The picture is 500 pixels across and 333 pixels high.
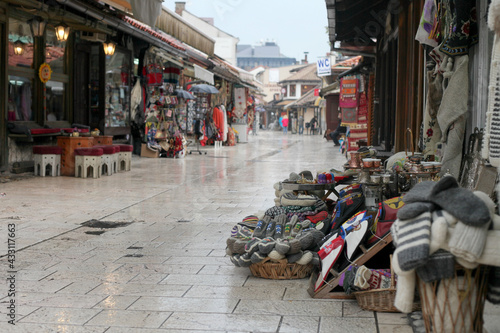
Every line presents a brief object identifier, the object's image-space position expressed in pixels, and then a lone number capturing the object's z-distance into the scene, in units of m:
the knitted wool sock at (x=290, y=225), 5.14
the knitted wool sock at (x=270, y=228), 5.08
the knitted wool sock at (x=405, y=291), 2.96
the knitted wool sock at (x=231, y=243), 4.93
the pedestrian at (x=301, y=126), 55.78
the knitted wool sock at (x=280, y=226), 5.07
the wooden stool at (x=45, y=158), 11.93
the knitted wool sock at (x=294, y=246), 4.71
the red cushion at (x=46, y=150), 11.92
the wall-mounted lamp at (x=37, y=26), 11.73
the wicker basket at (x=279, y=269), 4.73
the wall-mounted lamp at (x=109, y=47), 14.90
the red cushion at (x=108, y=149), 12.49
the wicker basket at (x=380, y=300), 3.89
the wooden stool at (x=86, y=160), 11.78
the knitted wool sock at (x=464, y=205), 2.76
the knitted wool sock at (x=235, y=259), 4.85
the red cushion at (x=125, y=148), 13.43
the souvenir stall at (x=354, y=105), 17.19
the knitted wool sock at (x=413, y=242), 2.83
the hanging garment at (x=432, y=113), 5.70
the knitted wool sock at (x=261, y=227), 5.07
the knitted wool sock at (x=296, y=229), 5.13
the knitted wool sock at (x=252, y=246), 4.80
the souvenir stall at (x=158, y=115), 17.77
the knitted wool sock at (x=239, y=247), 4.86
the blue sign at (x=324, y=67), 28.89
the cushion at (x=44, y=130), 12.05
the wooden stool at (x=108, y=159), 12.45
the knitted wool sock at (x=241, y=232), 5.16
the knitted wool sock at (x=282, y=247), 4.66
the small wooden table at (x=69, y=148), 11.97
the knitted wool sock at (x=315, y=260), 4.75
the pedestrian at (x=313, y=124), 55.62
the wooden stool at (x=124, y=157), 13.38
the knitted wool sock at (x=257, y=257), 4.71
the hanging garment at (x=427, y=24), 6.03
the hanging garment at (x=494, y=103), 3.16
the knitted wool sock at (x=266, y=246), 4.71
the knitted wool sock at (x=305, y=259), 4.73
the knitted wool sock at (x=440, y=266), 2.86
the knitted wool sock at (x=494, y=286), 2.95
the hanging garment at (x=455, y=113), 4.94
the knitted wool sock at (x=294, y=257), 4.74
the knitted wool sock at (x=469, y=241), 2.78
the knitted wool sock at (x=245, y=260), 4.79
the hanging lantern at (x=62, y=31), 12.16
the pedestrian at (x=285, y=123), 59.97
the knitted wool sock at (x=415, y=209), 2.97
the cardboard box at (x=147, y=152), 17.97
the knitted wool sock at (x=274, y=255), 4.67
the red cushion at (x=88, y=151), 11.77
